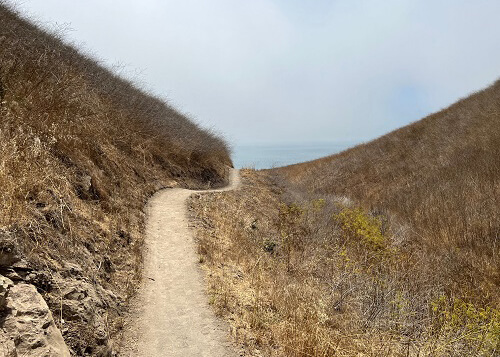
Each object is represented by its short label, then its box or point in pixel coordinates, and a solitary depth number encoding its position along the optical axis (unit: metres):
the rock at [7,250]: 2.79
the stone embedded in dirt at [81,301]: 3.29
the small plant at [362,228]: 8.05
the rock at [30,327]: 2.34
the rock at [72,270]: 3.73
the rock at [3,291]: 2.38
